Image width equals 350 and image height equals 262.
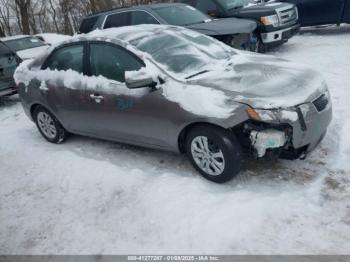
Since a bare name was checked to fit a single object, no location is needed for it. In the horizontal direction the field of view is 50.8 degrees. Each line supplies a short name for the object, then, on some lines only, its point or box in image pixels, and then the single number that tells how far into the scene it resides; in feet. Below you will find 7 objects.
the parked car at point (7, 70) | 27.43
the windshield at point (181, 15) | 26.63
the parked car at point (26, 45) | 36.11
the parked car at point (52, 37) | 51.02
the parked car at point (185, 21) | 26.17
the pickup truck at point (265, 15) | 30.76
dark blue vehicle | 34.53
